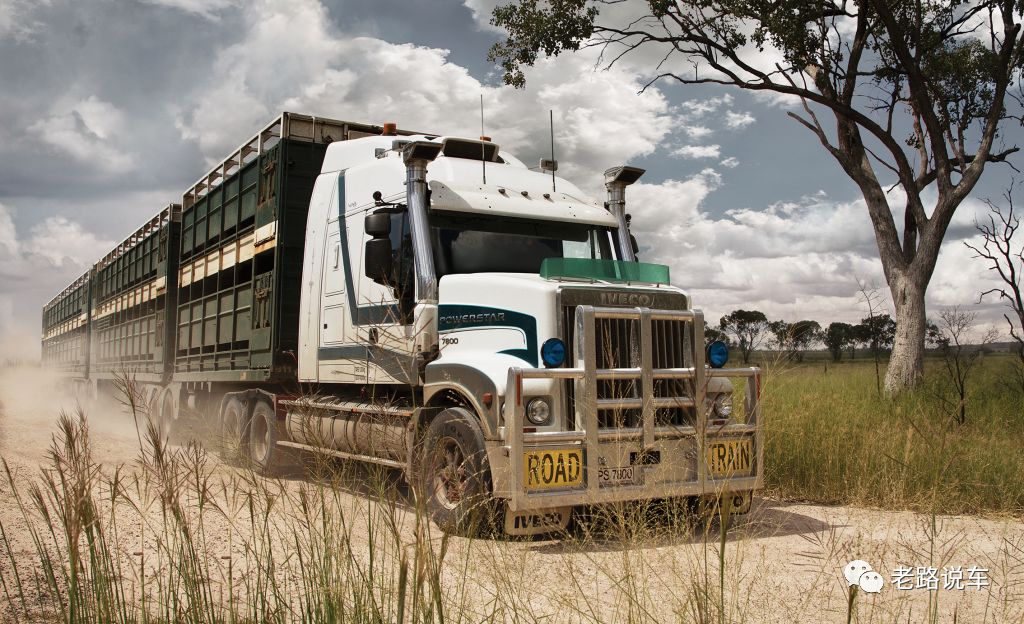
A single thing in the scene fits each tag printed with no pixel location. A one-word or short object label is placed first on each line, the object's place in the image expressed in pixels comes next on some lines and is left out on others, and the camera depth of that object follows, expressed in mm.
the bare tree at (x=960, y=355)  11859
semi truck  5871
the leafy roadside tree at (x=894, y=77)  14242
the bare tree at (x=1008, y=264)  13789
